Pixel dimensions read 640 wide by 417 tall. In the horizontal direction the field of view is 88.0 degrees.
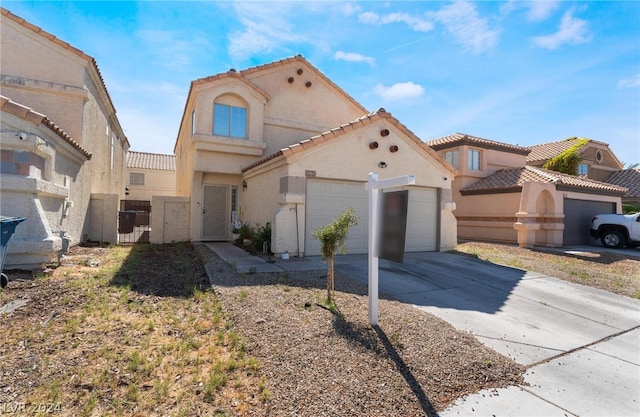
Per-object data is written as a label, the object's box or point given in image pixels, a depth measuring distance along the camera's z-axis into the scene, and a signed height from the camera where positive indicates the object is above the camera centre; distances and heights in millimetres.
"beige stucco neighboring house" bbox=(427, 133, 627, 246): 15445 +999
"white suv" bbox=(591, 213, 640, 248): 14901 -512
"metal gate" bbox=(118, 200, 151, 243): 15064 -1063
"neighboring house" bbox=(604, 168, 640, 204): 23719 +2919
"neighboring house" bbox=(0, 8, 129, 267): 11523 +4056
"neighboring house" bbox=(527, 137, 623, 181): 24328 +4802
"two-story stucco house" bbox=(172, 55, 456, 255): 10516 +1817
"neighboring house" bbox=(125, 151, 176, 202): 31516 +2694
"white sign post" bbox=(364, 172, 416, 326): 4766 -412
